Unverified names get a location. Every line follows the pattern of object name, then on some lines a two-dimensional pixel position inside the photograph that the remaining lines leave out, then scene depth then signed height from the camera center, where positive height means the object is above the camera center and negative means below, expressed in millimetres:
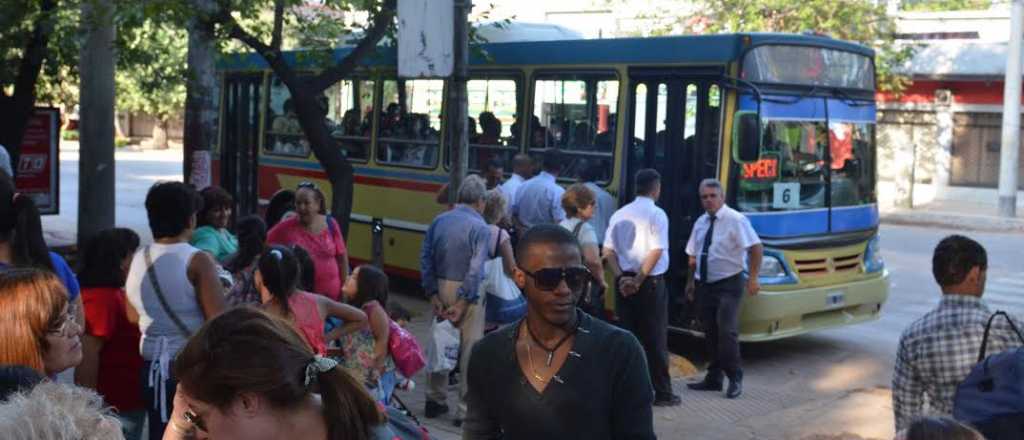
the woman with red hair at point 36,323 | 3999 -633
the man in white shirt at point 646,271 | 9492 -957
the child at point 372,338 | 6637 -1066
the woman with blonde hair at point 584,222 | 9195 -596
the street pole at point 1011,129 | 26094 +560
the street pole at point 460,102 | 9234 +259
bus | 10992 +69
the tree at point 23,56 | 14422 +783
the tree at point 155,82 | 15523 +885
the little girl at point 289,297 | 6043 -793
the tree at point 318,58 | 12211 +736
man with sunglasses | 3883 -714
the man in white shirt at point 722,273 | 9805 -984
